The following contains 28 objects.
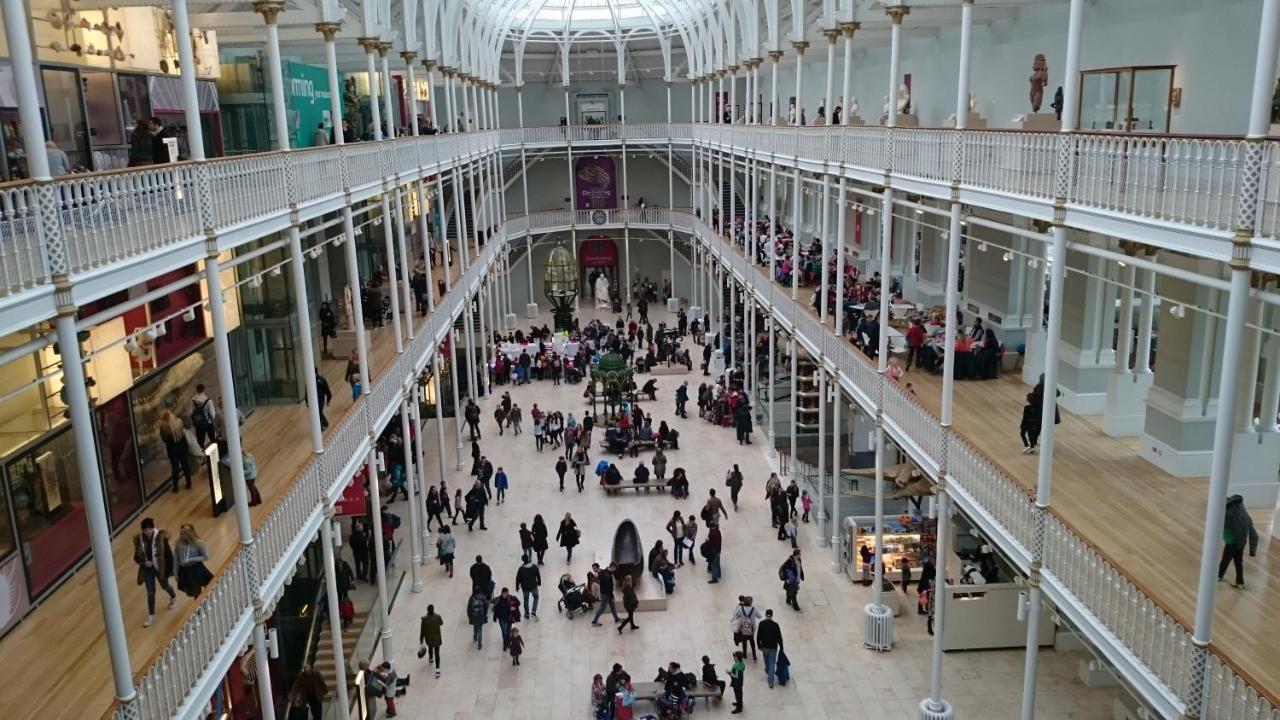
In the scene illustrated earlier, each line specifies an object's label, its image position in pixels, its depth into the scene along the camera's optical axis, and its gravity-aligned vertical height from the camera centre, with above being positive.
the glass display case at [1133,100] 13.47 +0.37
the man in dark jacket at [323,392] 16.30 -4.02
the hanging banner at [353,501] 14.60 -5.18
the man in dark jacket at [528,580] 16.69 -7.31
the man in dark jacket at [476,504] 20.41 -7.36
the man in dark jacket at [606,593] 16.62 -7.53
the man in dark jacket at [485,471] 21.79 -7.17
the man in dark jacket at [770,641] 14.59 -7.38
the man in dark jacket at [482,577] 16.53 -7.18
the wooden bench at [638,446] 25.34 -7.80
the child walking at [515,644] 15.34 -7.70
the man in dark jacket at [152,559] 9.35 -3.85
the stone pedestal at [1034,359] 16.80 -3.88
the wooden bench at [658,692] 14.26 -7.94
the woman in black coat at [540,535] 18.67 -7.34
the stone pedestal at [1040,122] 14.95 +0.11
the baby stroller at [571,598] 16.95 -7.75
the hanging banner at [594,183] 47.59 -2.02
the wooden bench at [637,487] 22.66 -7.91
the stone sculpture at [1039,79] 15.50 +0.77
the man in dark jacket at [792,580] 17.02 -7.56
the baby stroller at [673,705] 13.80 -7.85
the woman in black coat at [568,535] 18.95 -7.46
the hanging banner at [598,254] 48.41 -5.49
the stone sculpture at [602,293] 45.59 -7.02
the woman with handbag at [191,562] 9.52 -3.91
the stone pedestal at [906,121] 20.42 +0.23
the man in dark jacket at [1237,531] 9.49 -3.88
